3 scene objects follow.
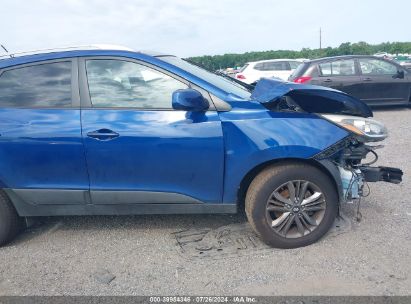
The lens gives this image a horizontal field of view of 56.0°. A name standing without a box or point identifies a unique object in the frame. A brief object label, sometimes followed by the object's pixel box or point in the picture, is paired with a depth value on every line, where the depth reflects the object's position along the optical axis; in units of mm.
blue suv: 3129
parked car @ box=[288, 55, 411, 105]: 10031
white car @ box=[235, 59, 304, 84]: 15969
